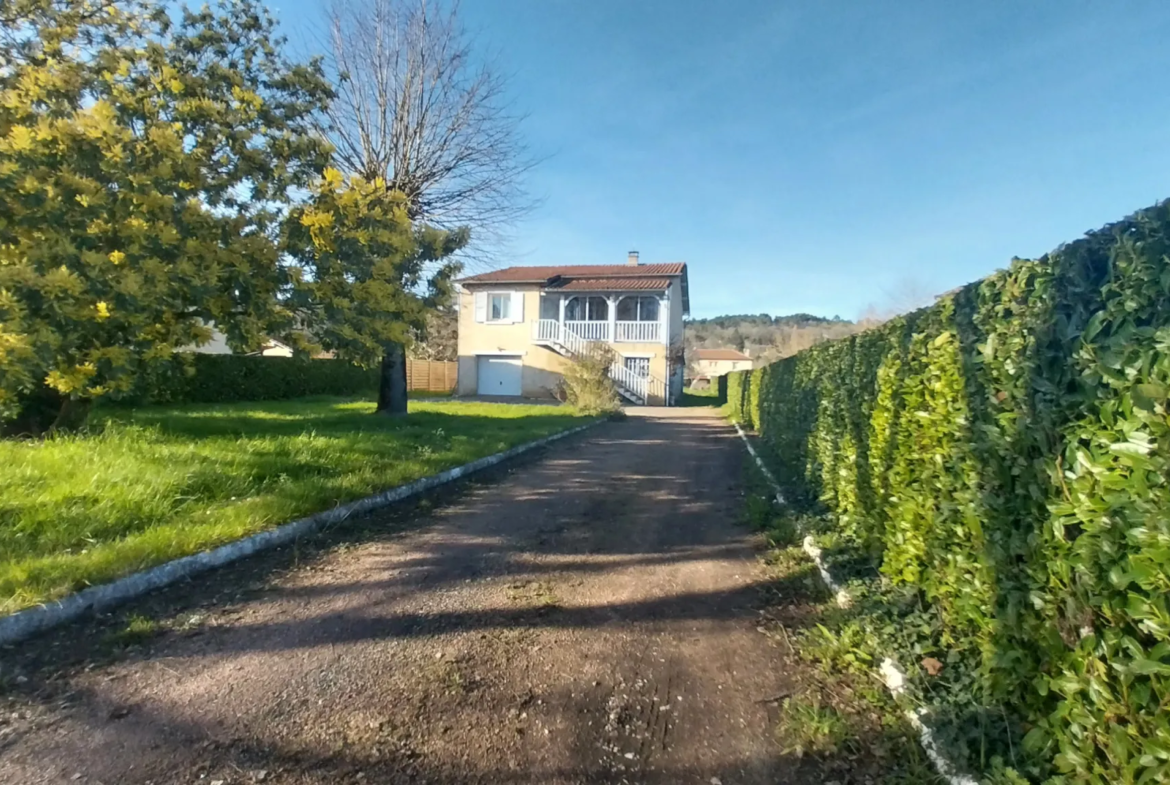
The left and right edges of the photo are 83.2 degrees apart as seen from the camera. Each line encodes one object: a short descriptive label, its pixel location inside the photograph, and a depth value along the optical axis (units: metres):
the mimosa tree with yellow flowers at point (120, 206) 6.68
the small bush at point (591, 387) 21.42
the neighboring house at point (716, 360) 97.98
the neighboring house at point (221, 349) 29.98
